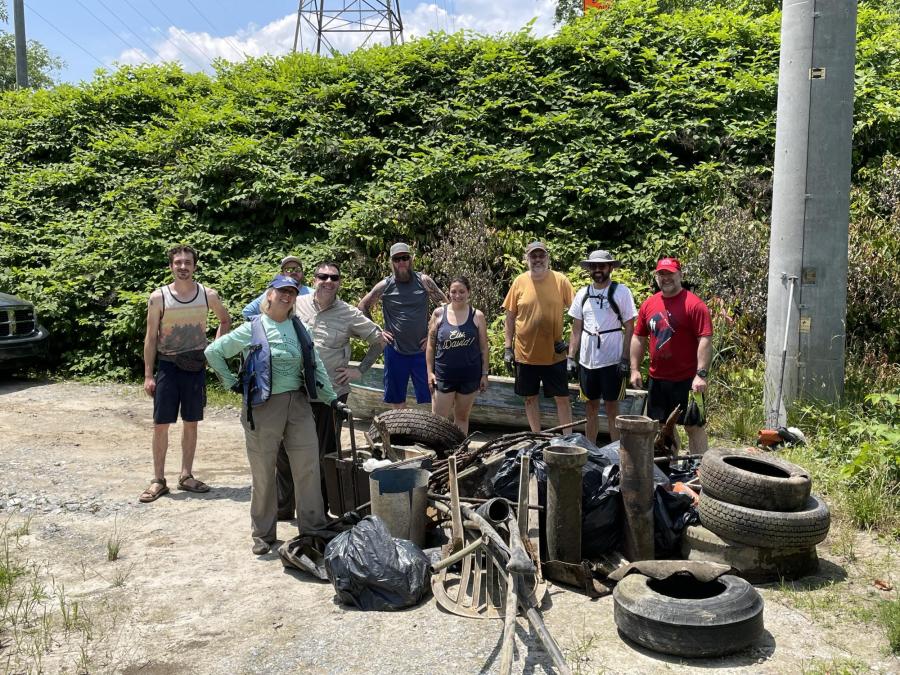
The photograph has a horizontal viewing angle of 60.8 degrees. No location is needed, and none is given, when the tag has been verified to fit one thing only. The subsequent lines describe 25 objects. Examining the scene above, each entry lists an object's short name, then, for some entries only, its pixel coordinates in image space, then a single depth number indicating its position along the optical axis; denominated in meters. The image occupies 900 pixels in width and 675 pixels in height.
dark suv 11.81
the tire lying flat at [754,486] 4.79
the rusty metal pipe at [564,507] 4.82
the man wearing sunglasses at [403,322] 7.71
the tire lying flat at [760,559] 4.77
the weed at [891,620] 3.98
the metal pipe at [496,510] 4.88
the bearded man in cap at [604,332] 6.93
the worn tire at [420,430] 6.29
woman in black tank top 7.23
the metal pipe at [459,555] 4.52
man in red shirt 6.30
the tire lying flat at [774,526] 4.68
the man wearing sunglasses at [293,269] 7.52
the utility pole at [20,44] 23.36
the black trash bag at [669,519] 5.09
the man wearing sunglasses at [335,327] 6.38
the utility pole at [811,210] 7.60
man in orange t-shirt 7.33
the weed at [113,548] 5.43
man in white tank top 6.67
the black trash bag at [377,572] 4.53
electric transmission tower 28.01
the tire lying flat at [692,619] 3.88
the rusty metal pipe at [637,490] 4.91
